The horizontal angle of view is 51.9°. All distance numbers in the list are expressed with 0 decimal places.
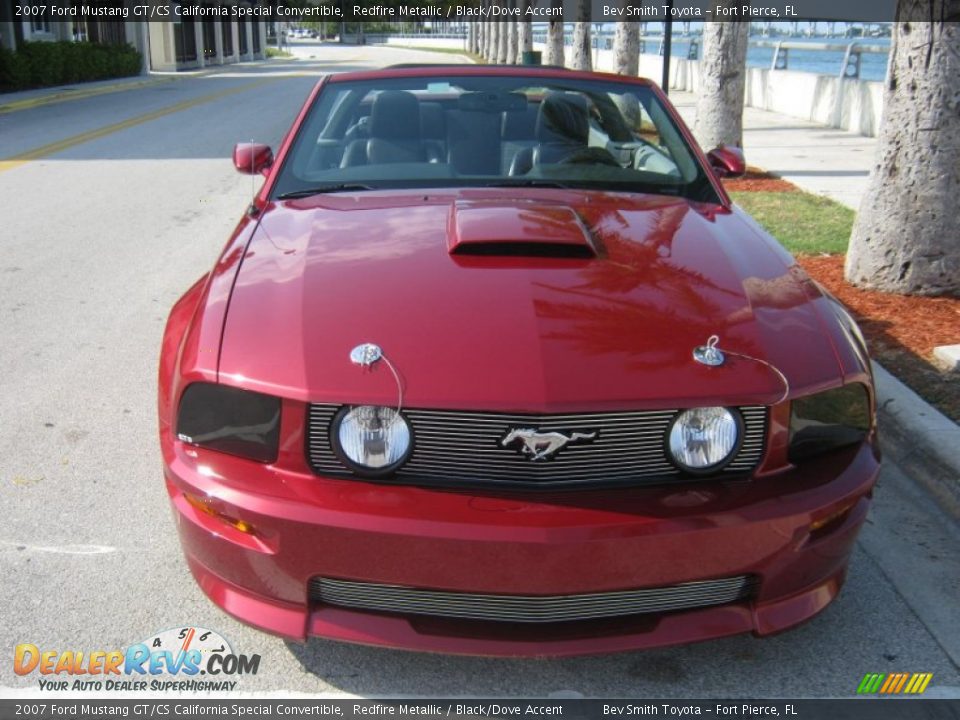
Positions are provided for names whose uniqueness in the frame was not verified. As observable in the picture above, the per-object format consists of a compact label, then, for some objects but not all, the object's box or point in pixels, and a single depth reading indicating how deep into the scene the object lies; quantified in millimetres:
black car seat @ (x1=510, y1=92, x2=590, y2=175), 3934
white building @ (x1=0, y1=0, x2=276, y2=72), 33709
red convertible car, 2285
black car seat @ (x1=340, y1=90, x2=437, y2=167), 3934
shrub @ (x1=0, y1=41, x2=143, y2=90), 26375
